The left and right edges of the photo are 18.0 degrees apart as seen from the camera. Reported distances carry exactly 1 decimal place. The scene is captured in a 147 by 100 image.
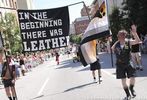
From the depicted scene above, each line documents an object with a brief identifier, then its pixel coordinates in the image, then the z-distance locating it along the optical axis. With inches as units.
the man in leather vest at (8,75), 555.8
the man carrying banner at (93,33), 617.0
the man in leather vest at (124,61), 464.4
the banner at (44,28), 496.1
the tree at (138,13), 1621.6
